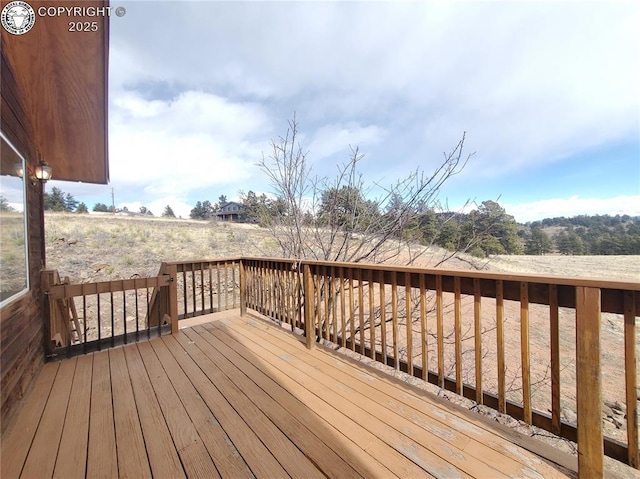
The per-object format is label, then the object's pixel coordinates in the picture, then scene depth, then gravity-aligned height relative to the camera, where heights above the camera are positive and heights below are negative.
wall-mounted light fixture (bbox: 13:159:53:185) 2.98 +0.90
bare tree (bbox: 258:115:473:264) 3.75 +0.45
